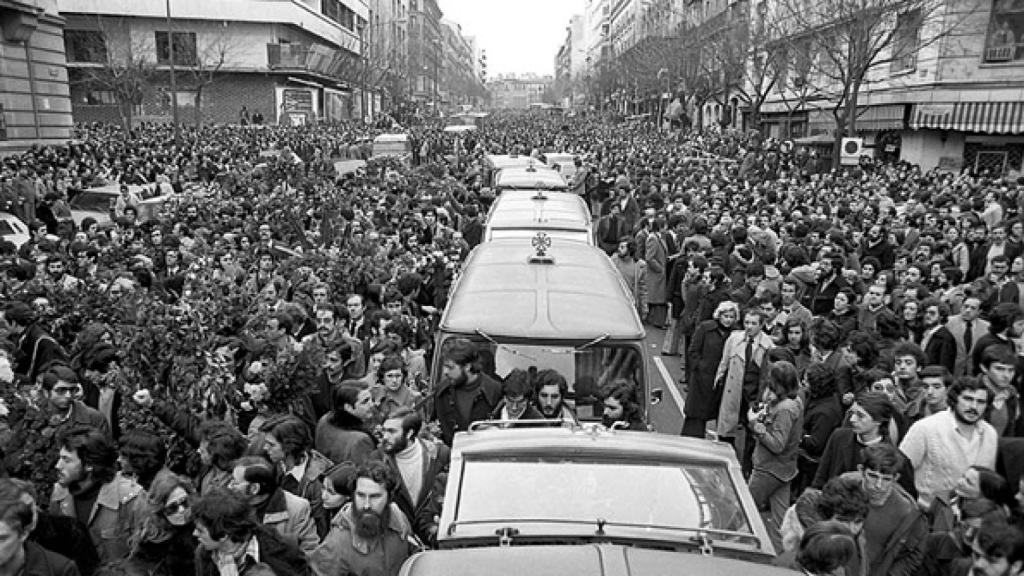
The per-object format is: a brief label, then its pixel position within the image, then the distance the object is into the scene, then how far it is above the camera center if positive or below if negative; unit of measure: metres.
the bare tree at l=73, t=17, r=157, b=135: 43.16 +2.33
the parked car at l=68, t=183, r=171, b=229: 18.25 -2.10
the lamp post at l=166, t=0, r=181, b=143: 30.35 +0.04
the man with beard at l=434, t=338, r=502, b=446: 5.65 -1.85
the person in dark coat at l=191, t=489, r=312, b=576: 3.32 -1.72
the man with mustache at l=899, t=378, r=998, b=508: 4.86 -1.85
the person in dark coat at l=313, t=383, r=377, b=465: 5.11 -1.94
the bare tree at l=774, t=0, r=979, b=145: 24.34 +2.93
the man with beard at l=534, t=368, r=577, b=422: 5.27 -1.72
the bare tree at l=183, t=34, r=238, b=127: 57.02 +3.89
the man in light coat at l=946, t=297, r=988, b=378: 7.49 -1.83
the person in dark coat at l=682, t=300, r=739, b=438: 7.45 -2.12
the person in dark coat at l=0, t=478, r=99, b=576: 3.69 -1.88
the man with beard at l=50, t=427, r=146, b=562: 4.11 -1.89
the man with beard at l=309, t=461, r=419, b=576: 3.73 -1.89
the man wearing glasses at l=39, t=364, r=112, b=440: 5.08 -1.73
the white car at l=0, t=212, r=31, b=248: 13.73 -2.05
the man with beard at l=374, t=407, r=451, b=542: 4.45 -1.94
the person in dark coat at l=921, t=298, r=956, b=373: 7.38 -1.91
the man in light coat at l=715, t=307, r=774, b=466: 6.86 -2.03
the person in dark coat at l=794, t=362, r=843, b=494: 5.85 -2.02
